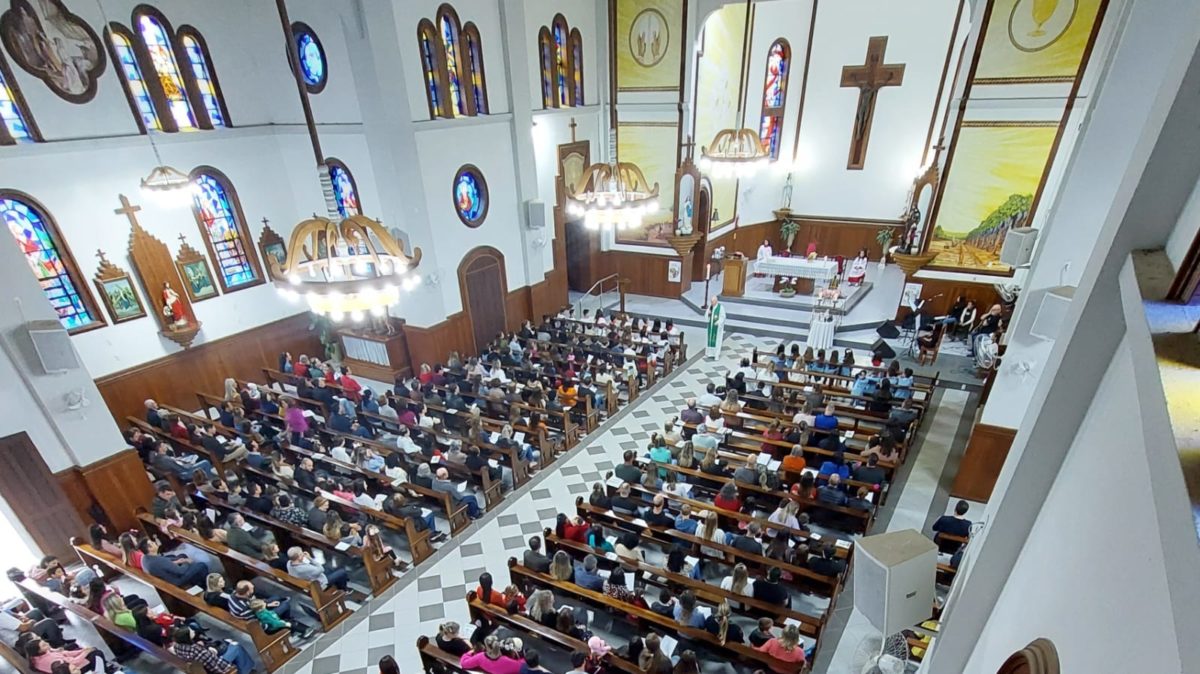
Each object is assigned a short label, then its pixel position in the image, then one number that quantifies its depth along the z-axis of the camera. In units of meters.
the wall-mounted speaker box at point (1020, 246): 7.17
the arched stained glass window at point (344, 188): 11.84
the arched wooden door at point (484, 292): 12.02
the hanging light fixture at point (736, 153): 10.38
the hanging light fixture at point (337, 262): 4.50
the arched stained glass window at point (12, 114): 8.34
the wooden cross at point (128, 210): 9.76
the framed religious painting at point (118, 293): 9.57
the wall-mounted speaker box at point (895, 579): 3.72
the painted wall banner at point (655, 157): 14.38
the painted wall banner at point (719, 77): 13.84
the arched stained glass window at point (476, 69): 10.88
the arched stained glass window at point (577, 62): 13.48
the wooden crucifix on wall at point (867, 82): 15.47
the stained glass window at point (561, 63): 13.12
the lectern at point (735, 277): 14.79
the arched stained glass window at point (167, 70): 9.98
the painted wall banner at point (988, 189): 10.48
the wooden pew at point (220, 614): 5.40
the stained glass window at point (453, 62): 10.50
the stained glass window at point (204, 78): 10.62
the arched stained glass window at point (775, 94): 16.20
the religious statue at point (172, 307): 10.34
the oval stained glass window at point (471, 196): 11.40
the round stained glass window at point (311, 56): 10.85
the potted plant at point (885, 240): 16.11
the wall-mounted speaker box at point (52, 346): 6.58
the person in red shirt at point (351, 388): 10.02
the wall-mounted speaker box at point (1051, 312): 5.44
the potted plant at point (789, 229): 17.66
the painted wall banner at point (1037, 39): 9.36
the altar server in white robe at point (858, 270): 15.38
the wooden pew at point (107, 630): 5.18
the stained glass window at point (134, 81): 9.62
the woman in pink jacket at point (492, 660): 4.91
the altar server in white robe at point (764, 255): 15.38
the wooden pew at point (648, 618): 4.90
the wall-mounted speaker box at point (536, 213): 12.91
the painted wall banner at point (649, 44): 13.12
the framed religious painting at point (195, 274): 10.75
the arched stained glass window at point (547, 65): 12.81
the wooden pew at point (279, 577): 5.94
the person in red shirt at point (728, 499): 6.80
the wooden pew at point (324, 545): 6.43
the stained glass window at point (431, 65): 10.09
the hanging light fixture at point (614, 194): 7.56
